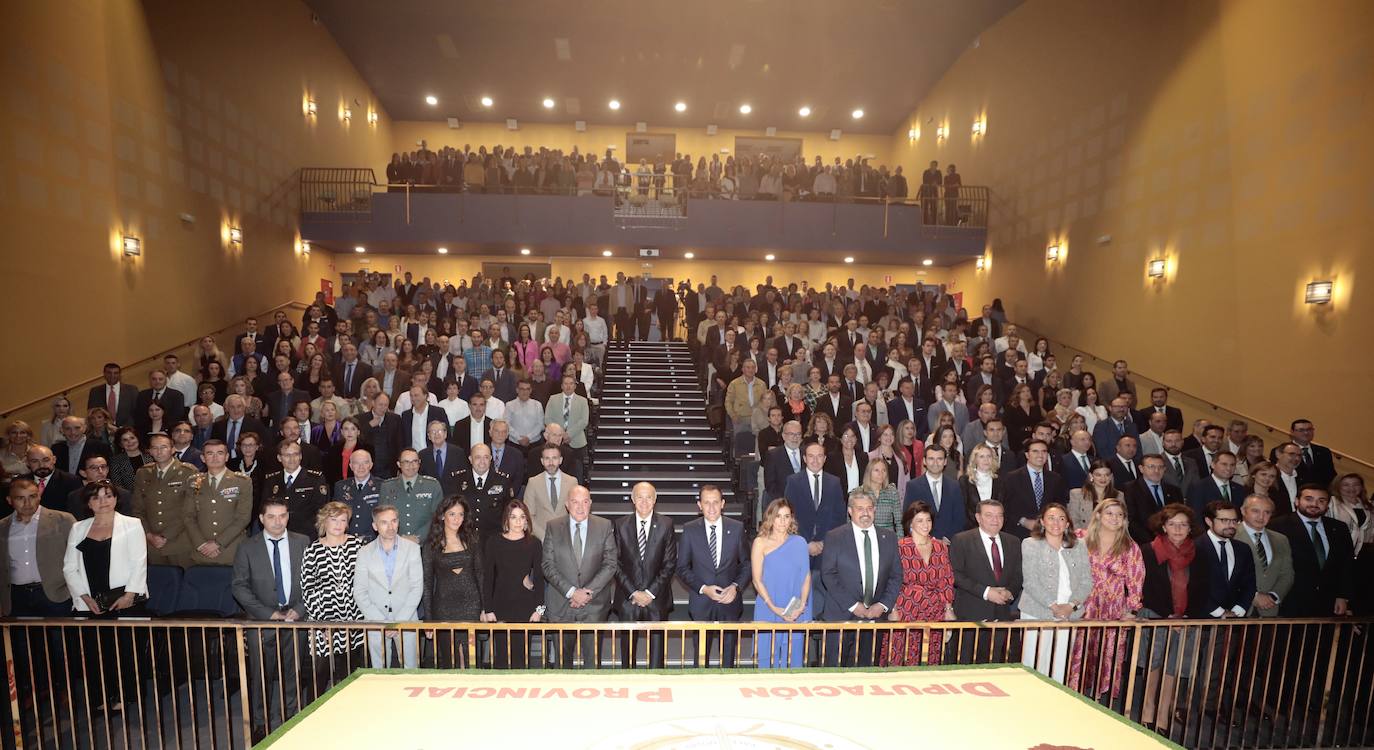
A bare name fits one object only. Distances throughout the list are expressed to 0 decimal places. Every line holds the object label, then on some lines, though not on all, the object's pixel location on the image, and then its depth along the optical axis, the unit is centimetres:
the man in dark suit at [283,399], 825
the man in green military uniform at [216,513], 538
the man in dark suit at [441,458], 652
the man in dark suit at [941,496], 570
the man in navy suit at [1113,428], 796
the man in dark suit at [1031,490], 600
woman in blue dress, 447
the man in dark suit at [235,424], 705
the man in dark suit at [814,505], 597
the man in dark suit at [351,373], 917
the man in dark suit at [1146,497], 620
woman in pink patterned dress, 444
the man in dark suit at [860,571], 448
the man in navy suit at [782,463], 662
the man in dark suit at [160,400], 781
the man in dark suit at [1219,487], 630
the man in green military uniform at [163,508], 544
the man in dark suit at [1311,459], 683
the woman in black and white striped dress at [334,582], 439
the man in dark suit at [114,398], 796
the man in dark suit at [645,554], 483
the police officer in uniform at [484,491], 592
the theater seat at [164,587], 530
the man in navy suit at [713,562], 475
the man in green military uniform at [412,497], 545
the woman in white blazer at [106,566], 458
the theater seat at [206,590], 535
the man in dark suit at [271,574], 444
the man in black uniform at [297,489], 565
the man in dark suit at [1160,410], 845
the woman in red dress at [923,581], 448
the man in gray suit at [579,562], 470
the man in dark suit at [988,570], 448
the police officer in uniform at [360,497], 558
